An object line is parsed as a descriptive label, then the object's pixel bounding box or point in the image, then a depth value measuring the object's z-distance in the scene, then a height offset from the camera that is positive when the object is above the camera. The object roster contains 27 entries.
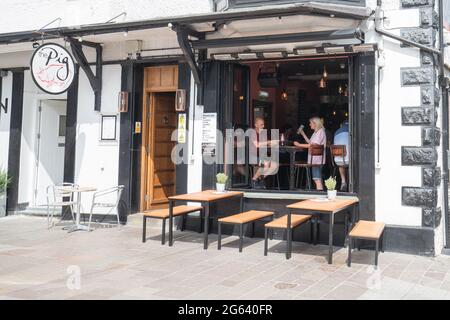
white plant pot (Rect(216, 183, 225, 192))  7.48 -0.17
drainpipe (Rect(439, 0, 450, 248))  6.80 +0.92
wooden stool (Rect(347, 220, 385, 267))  5.54 -0.66
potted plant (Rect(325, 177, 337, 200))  6.59 -0.15
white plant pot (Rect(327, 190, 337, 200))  6.60 -0.23
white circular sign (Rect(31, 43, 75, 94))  7.93 +1.81
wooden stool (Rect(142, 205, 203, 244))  6.92 -0.57
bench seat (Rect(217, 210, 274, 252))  6.47 -0.60
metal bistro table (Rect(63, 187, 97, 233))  8.14 -0.72
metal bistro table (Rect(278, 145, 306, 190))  8.34 +0.41
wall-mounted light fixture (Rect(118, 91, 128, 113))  8.68 +1.35
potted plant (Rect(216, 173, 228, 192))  7.47 -0.07
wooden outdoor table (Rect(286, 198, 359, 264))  5.86 -0.38
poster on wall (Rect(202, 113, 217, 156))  8.02 +0.72
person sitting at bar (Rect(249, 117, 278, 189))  8.45 +0.31
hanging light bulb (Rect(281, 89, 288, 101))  11.17 +1.96
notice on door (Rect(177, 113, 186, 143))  8.29 +0.87
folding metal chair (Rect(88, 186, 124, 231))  8.45 -0.45
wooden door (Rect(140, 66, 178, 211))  8.91 +0.79
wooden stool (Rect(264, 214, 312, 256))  6.21 -0.62
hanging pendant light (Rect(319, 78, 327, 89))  10.02 +2.06
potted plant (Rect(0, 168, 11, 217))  9.62 -0.31
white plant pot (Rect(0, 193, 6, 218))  9.74 -0.67
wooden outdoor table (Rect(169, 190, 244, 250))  6.70 -0.33
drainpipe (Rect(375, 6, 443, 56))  6.53 +2.02
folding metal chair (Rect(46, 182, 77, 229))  8.24 -0.46
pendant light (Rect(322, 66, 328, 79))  9.75 +2.24
